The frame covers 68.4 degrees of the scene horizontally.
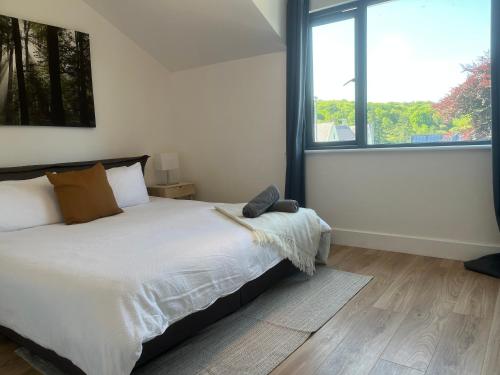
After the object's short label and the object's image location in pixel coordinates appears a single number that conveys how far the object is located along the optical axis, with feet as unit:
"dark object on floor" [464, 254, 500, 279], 8.43
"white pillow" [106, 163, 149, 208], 10.44
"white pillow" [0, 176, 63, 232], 8.18
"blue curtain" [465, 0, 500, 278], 8.45
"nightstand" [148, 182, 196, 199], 13.03
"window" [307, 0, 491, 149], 9.42
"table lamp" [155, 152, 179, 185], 13.39
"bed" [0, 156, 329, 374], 4.53
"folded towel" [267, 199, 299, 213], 8.66
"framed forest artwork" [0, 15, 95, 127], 9.91
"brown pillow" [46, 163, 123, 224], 8.70
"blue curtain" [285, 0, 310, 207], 11.20
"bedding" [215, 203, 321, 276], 7.43
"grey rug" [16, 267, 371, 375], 5.58
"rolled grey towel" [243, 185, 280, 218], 8.21
